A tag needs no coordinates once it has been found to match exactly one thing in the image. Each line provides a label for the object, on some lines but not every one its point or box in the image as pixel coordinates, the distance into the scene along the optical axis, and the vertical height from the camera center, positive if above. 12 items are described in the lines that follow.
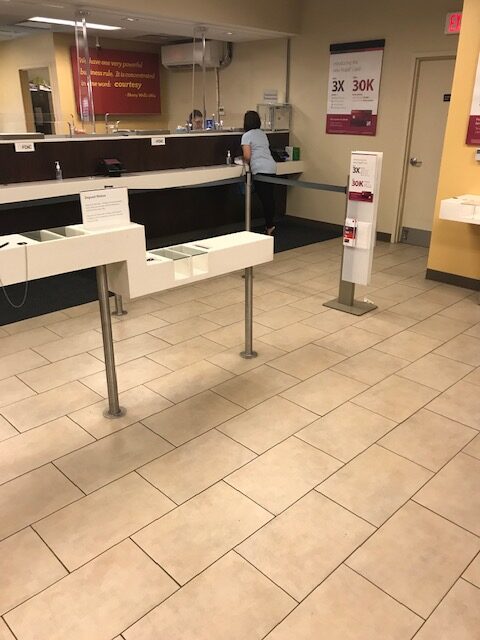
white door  5.87 -0.24
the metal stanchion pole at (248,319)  3.46 -1.25
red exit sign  5.34 +0.99
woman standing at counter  6.02 -0.28
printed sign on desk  2.53 -0.40
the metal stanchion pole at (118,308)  4.38 -1.46
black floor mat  4.46 -1.47
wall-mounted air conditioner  7.59 +0.96
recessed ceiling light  6.47 +1.19
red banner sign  8.03 +0.62
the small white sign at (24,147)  4.81 -0.22
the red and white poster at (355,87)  6.27 +0.44
